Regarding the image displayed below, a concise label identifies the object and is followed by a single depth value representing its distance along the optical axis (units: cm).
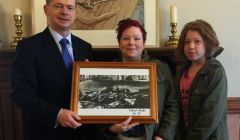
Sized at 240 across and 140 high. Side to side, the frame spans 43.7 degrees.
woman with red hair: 154
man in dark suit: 147
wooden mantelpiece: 206
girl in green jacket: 155
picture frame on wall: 220
